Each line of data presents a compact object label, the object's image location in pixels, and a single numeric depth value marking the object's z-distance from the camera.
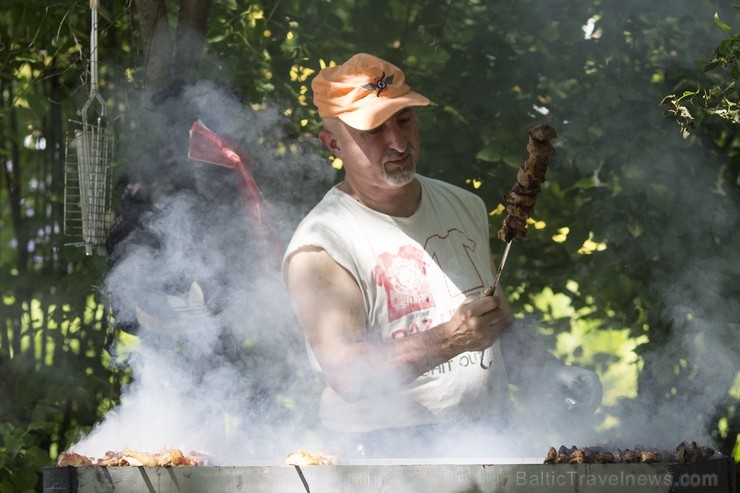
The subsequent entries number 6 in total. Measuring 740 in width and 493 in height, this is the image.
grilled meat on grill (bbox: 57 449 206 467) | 5.59
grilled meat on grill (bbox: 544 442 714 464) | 5.32
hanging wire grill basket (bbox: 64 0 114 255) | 7.94
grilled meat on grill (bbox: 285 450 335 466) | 5.44
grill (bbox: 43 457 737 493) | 5.17
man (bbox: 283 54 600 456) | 6.05
